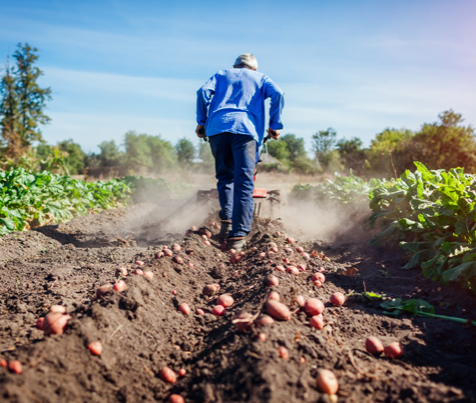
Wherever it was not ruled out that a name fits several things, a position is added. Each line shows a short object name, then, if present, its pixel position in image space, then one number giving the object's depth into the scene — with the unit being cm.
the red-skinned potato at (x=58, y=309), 207
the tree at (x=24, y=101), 2053
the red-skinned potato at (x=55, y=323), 172
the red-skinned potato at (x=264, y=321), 175
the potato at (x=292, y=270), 285
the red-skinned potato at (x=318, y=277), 279
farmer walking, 413
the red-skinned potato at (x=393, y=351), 173
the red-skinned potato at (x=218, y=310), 227
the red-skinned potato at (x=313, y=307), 202
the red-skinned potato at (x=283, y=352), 153
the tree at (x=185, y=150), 5138
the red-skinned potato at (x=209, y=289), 273
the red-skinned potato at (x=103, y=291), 228
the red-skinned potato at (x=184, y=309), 234
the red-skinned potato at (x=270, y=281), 234
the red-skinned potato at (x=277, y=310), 183
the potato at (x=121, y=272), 291
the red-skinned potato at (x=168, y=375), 162
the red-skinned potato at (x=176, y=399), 142
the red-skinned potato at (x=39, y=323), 212
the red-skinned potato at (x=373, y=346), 175
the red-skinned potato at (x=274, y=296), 206
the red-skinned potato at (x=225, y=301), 235
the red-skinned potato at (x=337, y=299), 238
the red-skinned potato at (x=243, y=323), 178
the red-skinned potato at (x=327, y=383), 137
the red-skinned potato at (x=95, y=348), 163
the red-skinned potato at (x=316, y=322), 190
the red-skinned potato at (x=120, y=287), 223
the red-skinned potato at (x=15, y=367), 137
